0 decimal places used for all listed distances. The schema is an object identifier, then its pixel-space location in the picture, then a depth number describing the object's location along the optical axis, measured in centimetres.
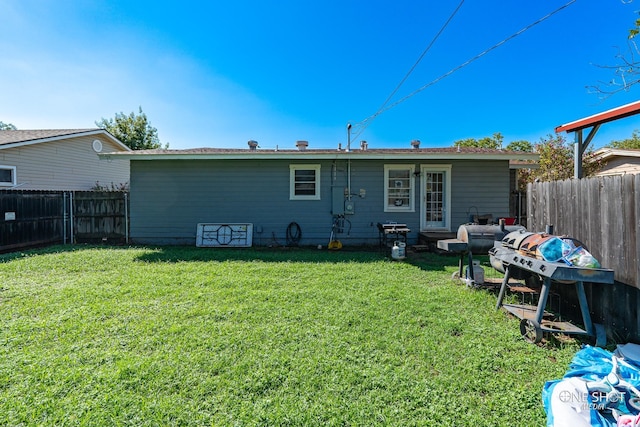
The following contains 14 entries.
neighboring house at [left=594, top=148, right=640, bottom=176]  1245
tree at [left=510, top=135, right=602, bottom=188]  1391
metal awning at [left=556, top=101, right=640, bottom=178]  315
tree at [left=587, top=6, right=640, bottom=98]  256
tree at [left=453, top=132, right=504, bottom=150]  3072
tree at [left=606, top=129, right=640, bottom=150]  2031
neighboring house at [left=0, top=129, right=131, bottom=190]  992
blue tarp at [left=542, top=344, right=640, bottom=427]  164
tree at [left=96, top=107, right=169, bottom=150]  2525
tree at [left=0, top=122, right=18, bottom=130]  3875
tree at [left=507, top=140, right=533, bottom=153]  2749
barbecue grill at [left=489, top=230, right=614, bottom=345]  262
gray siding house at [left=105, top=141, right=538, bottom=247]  836
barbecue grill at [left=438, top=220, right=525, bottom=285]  430
